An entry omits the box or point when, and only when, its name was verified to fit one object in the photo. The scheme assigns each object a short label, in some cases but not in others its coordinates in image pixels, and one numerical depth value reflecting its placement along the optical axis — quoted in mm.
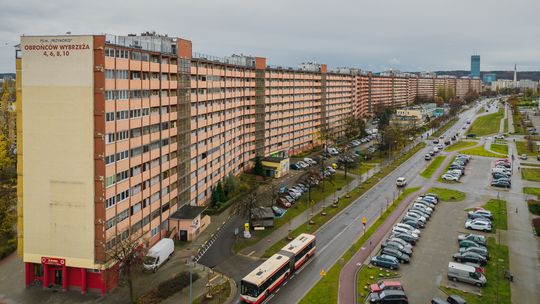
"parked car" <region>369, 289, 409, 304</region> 37094
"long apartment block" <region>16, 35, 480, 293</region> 39875
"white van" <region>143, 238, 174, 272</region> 44312
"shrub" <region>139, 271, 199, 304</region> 38906
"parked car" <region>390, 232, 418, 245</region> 51094
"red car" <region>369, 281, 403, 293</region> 38688
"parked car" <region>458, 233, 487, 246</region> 50000
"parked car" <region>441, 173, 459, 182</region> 83631
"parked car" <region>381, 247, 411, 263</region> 46000
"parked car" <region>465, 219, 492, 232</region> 55562
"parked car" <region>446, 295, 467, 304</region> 36844
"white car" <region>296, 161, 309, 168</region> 95600
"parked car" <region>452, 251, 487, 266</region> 45312
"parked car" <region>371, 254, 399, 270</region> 44375
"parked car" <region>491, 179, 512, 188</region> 78288
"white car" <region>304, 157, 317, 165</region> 98562
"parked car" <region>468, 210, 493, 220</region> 59750
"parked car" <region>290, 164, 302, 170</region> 94538
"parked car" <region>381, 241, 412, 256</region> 47469
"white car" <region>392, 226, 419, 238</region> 52656
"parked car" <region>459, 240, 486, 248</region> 48797
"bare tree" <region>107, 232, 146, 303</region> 38094
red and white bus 37219
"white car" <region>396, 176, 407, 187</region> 79312
